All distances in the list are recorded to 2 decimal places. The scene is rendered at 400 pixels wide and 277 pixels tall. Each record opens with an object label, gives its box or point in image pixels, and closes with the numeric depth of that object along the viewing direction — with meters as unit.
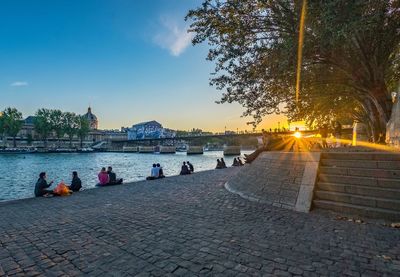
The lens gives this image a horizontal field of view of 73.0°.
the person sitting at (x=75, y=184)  14.94
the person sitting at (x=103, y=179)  16.92
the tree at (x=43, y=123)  121.39
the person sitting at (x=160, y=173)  20.11
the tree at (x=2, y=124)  111.19
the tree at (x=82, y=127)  141.50
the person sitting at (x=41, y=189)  13.30
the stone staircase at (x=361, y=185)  7.14
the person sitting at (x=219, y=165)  27.58
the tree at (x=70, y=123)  133.75
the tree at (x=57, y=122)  127.62
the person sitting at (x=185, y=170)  22.22
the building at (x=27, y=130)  155.06
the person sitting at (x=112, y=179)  17.29
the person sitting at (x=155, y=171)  20.03
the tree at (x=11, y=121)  111.62
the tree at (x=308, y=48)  9.75
